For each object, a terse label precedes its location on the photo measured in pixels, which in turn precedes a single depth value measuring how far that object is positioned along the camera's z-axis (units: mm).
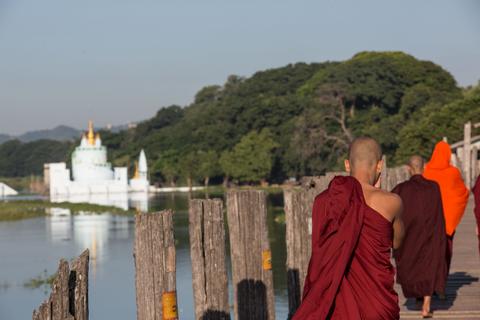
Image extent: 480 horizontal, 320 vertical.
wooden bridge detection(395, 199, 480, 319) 8391
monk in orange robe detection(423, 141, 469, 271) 9367
